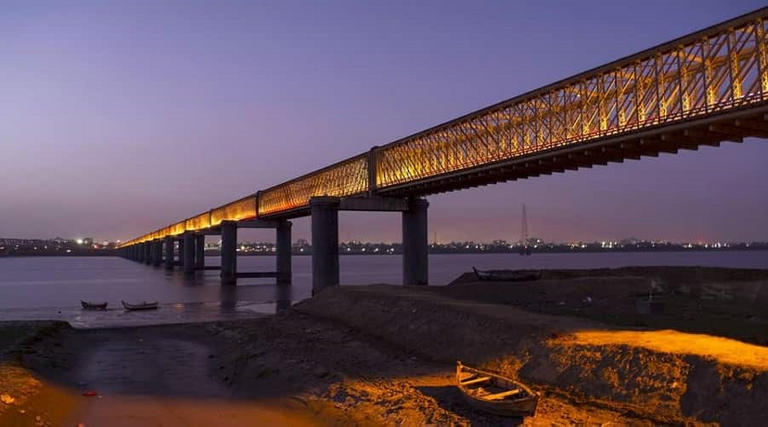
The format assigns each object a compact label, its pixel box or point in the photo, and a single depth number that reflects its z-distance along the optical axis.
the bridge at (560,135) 29.78
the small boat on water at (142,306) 63.62
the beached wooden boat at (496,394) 16.73
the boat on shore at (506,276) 51.50
